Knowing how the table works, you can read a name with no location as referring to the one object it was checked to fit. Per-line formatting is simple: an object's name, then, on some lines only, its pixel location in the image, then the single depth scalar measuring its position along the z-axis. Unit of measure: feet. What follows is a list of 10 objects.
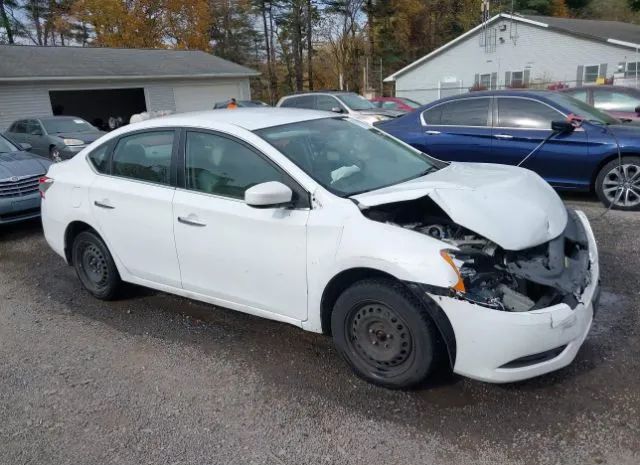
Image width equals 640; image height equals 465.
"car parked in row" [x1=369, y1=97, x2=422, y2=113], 65.57
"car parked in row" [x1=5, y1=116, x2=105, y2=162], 42.27
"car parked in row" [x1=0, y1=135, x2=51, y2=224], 23.65
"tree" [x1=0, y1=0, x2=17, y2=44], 129.39
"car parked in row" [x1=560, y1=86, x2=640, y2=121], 32.14
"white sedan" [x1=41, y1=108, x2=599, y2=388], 9.19
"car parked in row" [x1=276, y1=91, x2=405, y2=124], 46.39
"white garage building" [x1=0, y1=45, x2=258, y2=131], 68.08
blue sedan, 21.15
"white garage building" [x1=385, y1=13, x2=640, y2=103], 88.74
